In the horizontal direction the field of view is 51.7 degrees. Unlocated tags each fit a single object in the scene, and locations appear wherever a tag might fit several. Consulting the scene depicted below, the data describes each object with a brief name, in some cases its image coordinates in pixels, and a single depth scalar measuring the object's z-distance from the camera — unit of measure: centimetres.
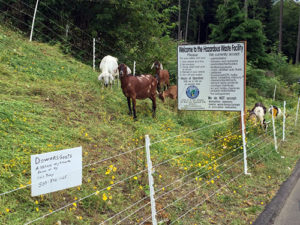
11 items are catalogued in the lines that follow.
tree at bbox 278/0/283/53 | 3654
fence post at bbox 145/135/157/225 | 380
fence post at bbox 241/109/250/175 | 662
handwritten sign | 277
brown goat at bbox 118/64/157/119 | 874
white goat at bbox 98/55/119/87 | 1071
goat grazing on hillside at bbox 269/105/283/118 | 1190
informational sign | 809
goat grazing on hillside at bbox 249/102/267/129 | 1020
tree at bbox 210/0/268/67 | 2103
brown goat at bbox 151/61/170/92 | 1264
